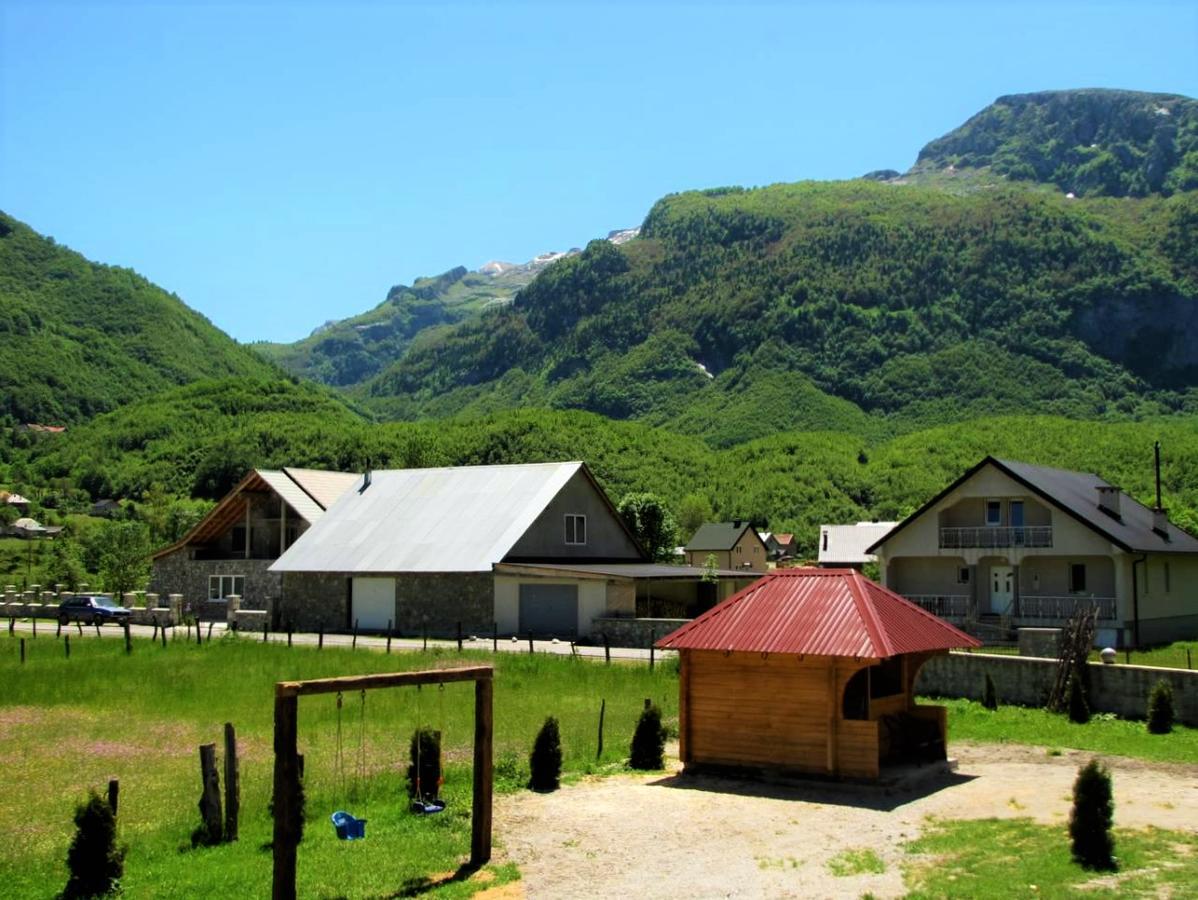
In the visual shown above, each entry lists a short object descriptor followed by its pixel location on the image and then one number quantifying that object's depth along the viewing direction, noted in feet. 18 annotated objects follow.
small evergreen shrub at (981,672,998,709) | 81.82
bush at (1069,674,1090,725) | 75.82
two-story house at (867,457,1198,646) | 132.16
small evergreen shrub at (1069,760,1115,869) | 41.16
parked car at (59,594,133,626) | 167.22
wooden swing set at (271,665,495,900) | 37.24
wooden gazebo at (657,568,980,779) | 56.70
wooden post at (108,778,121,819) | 42.60
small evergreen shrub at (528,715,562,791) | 56.90
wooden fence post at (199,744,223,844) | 45.68
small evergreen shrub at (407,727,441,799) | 51.13
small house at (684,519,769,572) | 319.88
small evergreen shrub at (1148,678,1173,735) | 70.74
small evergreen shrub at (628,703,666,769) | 62.34
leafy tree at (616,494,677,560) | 214.69
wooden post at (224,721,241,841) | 46.26
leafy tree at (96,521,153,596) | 216.95
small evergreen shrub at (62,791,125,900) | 39.29
